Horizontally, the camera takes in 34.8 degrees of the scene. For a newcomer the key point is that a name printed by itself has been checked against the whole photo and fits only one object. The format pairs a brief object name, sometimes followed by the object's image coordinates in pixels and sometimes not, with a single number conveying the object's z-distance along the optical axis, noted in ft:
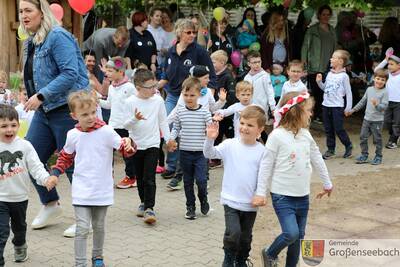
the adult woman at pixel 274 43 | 37.70
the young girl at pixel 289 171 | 15.14
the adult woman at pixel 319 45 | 38.70
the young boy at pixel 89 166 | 15.66
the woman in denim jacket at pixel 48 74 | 17.07
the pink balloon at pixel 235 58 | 36.40
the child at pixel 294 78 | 30.09
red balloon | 27.25
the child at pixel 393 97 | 32.32
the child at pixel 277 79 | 34.53
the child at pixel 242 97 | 25.31
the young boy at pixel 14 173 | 15.97
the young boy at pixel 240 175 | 15.34
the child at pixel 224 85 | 28.94
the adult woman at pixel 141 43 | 32.91
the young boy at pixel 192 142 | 21.10
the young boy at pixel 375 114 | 29.55
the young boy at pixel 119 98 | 24.77
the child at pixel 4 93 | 25.97
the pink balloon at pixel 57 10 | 26.45
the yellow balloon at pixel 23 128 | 22.84
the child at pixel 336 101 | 30.17
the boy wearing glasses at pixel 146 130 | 20.51
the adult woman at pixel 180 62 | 25.21
